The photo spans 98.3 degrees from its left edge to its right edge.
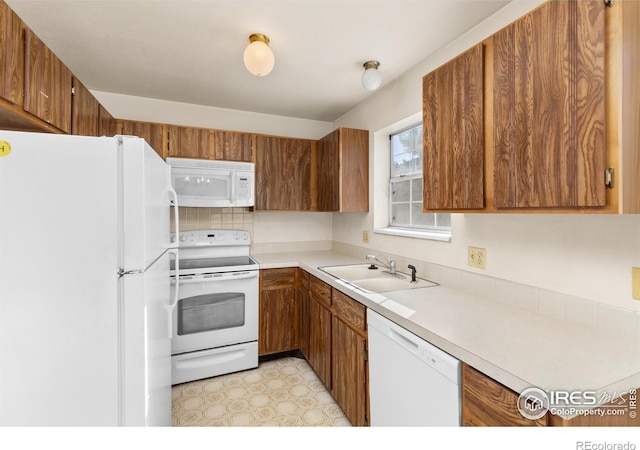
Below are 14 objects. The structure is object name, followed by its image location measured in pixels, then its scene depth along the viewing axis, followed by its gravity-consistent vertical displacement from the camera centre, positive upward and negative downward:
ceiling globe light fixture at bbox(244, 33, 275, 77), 1.61 +0.98
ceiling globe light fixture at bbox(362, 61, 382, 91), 1.99 +1.07
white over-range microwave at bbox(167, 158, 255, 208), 2.44 +0.39
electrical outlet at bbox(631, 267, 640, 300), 1.00 -0.22
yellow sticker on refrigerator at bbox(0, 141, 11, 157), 0.96 +0.27
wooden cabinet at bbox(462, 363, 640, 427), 0.74 -0.55
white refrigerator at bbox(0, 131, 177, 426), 0.99 -0.20
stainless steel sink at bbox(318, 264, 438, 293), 1.88 -0.40
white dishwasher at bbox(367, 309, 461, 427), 1.01 -0.66
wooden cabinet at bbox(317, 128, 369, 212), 2.57 +0.51
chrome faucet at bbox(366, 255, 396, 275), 2.14 -0.32
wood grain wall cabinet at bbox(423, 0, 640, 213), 0.82 +0.40
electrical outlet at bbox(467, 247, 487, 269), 1.55 -0.19
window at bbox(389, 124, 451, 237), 2.19 +0.33
